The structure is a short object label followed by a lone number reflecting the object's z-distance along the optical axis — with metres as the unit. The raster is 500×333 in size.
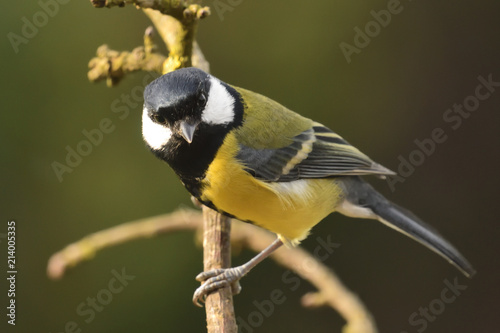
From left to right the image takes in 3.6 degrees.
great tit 2.63
